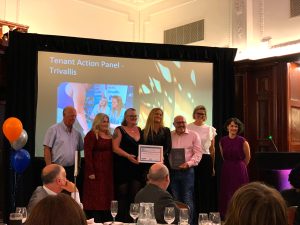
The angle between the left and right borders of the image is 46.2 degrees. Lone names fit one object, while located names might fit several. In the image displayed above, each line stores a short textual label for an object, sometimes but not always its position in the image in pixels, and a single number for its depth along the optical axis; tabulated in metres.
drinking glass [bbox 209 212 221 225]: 2.11
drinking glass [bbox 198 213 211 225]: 2.12
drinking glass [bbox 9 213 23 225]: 1.96
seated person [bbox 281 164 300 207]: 2.37
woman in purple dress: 4.37
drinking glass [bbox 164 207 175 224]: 2.12
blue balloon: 4.04
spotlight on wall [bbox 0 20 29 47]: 5.28
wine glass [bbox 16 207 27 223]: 2.13
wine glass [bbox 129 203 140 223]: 2.22
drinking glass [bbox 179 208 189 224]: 2.13
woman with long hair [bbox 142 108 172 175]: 3.94
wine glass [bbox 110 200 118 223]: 2.34
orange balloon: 3.90
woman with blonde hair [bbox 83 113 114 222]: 3.81
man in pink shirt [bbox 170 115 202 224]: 4.05
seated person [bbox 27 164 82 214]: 2.56
